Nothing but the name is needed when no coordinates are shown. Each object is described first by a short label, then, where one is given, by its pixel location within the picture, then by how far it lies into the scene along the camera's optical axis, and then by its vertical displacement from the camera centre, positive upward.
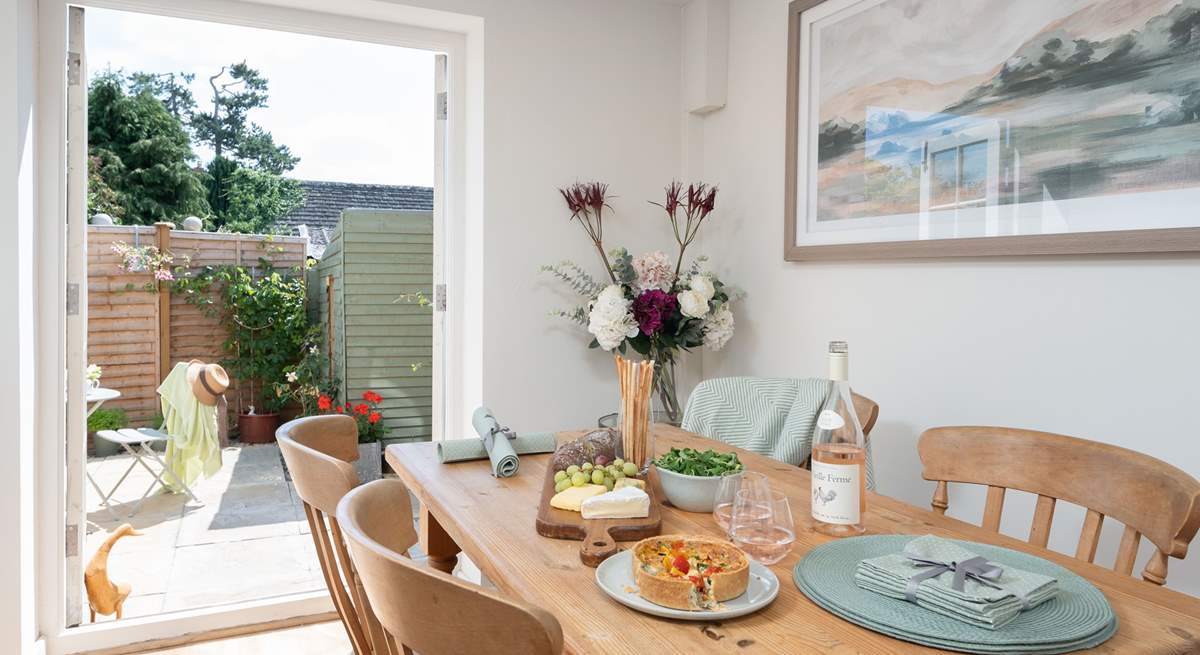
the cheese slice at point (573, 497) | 1.32 -0.30
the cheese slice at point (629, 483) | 1.41 -0.30
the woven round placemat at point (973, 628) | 0.87 -0.34
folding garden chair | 2.71 -0.47
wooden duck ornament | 2.62 -0.91
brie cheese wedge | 1.27 -0.30
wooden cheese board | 1.17 -0.33
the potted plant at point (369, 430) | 2.98 -0.45
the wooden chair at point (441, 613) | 0.71 -0.27
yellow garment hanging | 2.76 -0.43
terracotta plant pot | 2.82 -0.42
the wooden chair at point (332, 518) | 1.10 -0.30
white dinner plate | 0.94 -0.34
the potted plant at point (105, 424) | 2.68 -0.39
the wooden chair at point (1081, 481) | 1.23 -0.29
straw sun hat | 2.78 -0.26
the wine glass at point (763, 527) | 1.14 -0.30
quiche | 0.96 -0.31
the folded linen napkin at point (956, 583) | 0.92 -0.32
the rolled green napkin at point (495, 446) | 1.64 -0.30
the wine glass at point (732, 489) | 1.16 -0.26
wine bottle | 1.24 -0.23
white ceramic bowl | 1.38 -0.30
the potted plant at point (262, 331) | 2.80 -0.09
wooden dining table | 0.89 -0.35
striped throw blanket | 2.10 -0.27
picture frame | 1.68 +0.33
